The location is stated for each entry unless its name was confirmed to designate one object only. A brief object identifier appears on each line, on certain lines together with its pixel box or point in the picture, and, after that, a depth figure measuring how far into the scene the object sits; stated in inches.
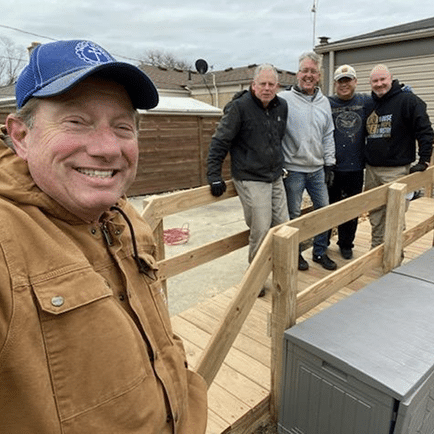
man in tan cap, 139.7
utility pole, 547.6
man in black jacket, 113.5
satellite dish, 644.6
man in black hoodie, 132.2
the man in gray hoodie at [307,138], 126.0
